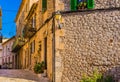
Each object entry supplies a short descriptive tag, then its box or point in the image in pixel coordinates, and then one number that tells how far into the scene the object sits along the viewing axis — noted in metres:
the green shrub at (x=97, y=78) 7.83
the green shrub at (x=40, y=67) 10.06
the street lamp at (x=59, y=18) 8.64
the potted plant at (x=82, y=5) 8.64
